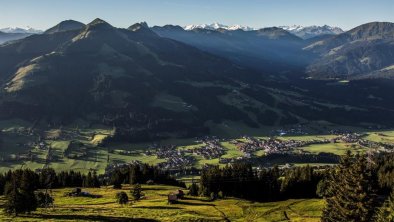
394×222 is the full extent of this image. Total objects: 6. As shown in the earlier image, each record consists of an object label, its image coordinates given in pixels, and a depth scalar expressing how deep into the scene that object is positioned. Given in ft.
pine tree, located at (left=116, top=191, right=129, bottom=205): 428.15
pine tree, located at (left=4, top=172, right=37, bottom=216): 322.55
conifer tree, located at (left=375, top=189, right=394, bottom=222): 212.54
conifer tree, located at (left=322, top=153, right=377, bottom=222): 223.30
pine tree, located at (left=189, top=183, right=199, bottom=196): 546.26
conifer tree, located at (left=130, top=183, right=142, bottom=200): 477.36
